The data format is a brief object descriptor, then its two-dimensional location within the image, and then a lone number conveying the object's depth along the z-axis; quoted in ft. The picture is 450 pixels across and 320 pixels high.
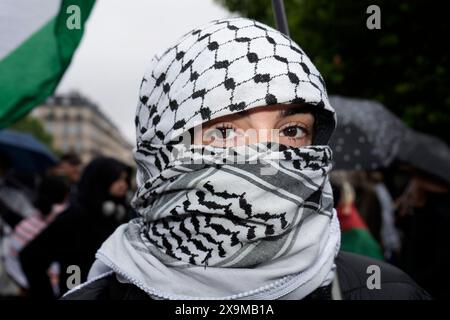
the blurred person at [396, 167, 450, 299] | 12.00
